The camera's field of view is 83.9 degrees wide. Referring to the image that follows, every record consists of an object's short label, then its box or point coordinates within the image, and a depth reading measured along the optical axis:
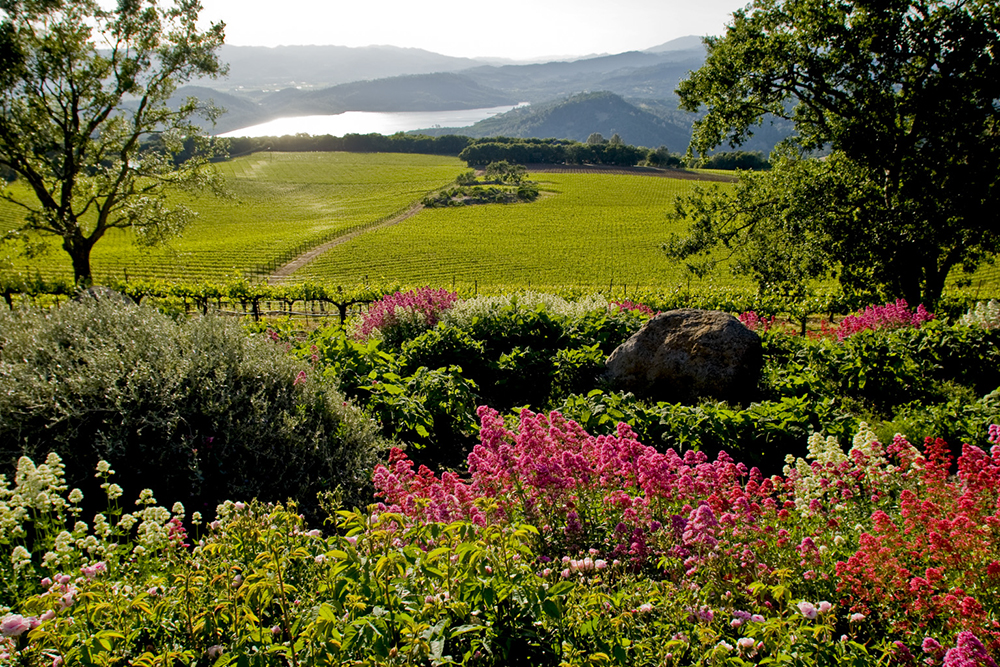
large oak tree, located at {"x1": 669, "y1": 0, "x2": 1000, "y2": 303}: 16.12
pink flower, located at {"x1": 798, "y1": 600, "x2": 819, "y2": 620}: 2.36
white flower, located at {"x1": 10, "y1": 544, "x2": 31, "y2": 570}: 3.21
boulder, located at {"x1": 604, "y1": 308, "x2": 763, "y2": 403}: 9.45
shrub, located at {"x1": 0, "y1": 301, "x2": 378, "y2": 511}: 5.37
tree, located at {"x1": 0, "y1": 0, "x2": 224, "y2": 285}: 19.64
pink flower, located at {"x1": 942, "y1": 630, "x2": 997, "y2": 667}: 2.25
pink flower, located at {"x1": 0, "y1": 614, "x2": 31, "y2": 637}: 2.18
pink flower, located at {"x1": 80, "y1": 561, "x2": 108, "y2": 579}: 2.97
